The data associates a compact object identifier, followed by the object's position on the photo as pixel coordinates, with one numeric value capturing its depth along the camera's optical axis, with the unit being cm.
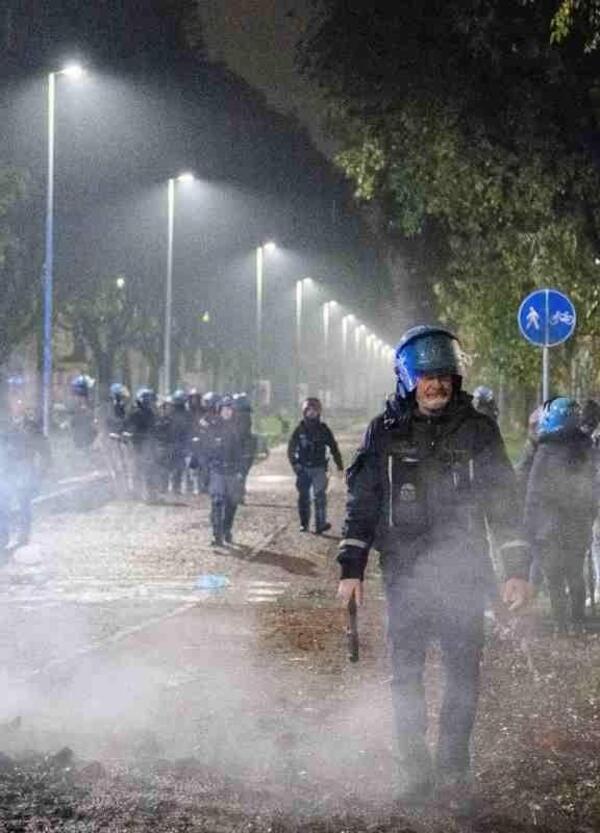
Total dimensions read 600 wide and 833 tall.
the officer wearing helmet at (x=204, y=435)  2091
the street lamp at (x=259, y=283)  5737
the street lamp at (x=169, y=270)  4224
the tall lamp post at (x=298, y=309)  6850
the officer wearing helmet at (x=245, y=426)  1914
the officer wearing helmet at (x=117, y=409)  2517
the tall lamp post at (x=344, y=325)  10893
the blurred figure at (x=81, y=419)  3133
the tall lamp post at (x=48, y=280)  3191
